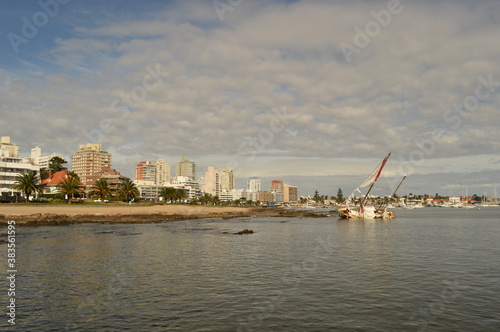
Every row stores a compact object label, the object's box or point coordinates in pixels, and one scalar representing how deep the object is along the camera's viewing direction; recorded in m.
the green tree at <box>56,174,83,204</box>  137.65
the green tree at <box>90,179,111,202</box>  150.86
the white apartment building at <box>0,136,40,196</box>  136.38
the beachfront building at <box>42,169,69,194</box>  183.34
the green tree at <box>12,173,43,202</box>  118.69
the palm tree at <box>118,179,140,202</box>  167.38
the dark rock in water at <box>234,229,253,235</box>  70.47
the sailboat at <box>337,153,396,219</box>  125.06
